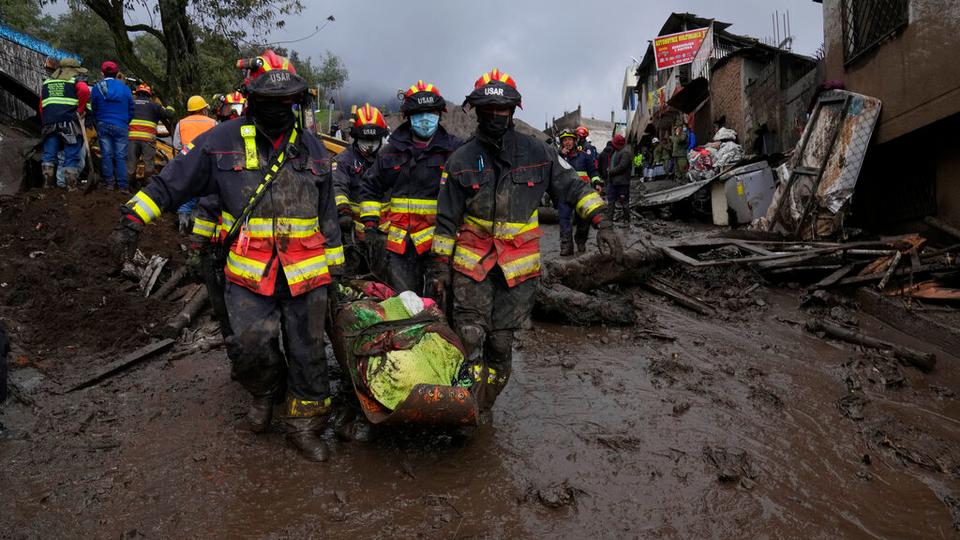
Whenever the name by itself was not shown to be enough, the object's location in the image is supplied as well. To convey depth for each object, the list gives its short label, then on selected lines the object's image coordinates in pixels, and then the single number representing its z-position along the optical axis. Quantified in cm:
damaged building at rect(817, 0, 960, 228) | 668
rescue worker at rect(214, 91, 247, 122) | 520
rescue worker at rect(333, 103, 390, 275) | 528
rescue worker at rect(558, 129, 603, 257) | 905
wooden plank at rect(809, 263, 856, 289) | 656
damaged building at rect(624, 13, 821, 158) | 1438
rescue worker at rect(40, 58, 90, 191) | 790
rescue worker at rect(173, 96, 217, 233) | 722
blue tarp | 1575
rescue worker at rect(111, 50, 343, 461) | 316
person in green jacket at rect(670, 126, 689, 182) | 1827
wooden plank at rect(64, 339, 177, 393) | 431
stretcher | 291
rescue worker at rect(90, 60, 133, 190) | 789
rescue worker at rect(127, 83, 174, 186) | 854
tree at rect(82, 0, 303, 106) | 1196
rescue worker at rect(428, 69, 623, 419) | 359
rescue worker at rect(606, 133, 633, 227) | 1234
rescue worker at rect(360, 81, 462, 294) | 464
